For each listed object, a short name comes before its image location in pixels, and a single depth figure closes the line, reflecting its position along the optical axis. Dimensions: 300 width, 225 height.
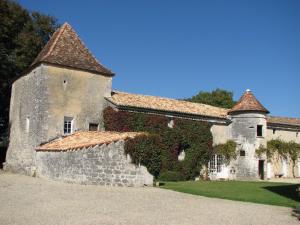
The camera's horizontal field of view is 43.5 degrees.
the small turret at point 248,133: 28.41
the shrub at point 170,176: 23.57
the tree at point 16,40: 27.34
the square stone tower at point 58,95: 22.16
